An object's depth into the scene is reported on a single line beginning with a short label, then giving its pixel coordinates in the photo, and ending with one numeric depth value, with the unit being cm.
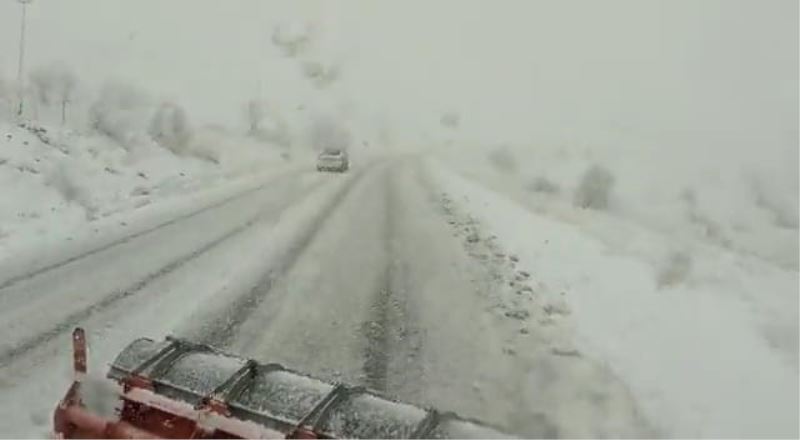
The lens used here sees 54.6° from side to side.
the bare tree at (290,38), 7319
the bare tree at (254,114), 6381
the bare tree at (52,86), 4719
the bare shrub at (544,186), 3294
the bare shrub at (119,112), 3916
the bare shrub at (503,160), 4666
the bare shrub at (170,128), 4541
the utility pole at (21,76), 4524
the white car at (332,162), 3844
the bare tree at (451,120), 7775
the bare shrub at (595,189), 2895
